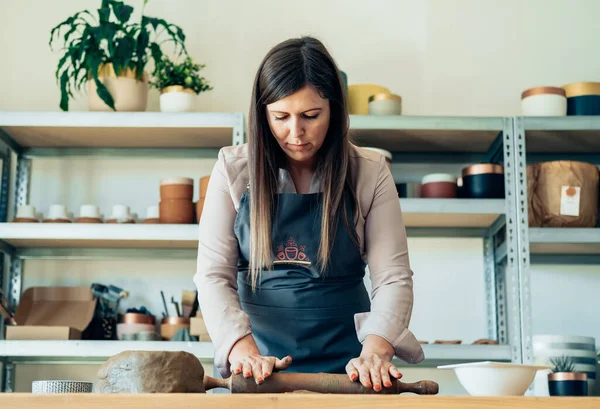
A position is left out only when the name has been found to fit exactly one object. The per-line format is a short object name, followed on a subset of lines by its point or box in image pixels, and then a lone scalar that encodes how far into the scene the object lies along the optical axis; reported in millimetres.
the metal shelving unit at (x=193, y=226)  2973
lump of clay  1140
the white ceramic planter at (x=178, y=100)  3131
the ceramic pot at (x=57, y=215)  3117
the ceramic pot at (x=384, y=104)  3172
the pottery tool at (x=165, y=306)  3225
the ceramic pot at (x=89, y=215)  3098
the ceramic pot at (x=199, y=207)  3096
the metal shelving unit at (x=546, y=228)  2984
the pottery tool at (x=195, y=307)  3166
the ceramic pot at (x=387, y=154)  3148
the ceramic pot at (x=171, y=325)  3086
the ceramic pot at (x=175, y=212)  3085
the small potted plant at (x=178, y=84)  3135
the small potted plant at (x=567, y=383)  2826
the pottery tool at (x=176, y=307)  3172
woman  1648
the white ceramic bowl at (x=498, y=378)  1559
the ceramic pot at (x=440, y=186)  3113
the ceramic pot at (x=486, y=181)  3080
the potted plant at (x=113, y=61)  3117
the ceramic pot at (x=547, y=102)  3170
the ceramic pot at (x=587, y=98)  3176
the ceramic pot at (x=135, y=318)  3092
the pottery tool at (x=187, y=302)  3188
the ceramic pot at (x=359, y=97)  3223
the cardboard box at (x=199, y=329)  2971
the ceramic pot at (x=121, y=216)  3104
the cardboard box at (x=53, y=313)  2975
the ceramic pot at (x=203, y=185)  3127
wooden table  1022
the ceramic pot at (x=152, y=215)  3121
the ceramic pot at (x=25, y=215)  3115
